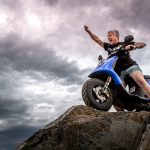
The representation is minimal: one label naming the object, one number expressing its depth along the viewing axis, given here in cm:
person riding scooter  474
